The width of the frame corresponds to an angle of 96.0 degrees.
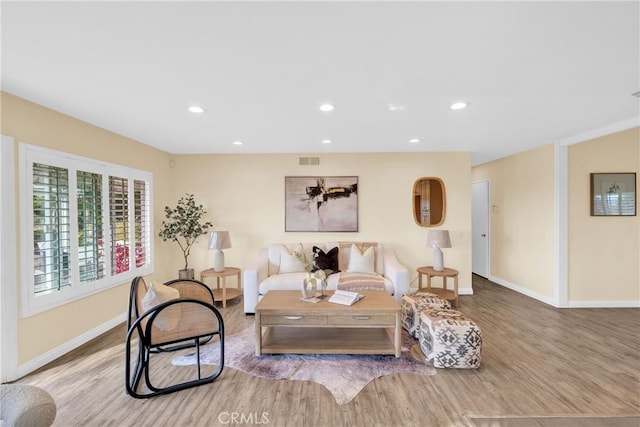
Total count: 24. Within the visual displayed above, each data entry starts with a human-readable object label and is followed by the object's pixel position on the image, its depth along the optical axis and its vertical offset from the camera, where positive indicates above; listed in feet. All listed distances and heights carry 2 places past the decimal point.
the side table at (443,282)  13.46 -3.36
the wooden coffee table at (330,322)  8.77 -3.33
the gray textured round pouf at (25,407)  3.86 -2.62
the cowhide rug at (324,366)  7.75 -4.47
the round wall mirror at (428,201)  15.74 +0.68
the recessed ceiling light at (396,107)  8.76 +3.31
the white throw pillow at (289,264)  13.97 -2.40
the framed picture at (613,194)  13.26 +0.82
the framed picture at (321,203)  15.69 +0.63
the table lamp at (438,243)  14.03 -1.45
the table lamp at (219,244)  13.87 -1.39
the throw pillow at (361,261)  13.87 -2.27
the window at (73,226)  8.30 -0.32
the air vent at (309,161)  15.74 +2.94
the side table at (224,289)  13.66 -3.59
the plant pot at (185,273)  14.56 -2.91
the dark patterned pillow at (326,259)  14.01 -2.20
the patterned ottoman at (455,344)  8.23 -3.77
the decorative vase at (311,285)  10.02 -2.48
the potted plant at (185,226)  14.25 -0.52
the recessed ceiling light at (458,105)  8.55 +3.27
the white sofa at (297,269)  12.43 -2.57
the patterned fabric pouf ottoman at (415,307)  10.28 -3.41
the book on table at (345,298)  9.34 -2.78
